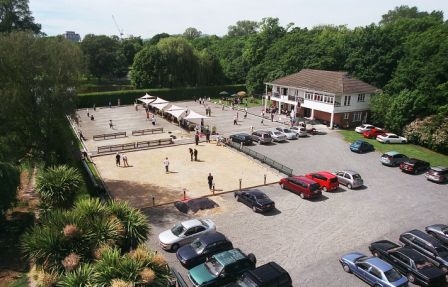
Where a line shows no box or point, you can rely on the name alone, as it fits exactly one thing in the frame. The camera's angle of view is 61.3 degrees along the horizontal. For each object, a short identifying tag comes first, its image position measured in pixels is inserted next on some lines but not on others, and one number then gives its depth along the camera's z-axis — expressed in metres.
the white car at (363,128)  45.78
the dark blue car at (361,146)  39.32
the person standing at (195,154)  35.31
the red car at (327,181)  29.03
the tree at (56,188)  20.25
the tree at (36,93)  24.36
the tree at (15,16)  70.44
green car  17.09
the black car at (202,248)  18.98
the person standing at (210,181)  28.34
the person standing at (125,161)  33.15
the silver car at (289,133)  43.69
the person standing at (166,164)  32.28
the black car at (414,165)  33.50
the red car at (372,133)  44.59
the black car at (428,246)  19.59
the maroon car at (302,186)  27.38
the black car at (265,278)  16.20
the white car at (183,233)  20.53
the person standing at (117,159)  33.22
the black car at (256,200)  25.00
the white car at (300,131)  44.84
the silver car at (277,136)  42.41
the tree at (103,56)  87.31
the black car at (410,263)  17.89
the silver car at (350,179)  29.77
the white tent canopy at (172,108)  50.82
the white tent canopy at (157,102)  55.88
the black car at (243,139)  40.53
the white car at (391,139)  42.59
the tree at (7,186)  20.94
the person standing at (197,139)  40.78
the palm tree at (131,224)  15.85
